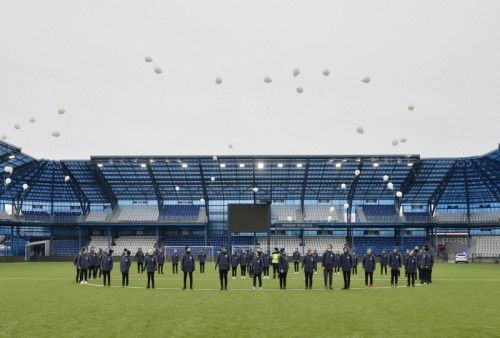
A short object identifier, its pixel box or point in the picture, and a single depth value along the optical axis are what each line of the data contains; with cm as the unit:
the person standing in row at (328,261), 2550
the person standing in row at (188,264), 2577
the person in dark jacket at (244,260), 3491
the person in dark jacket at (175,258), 4078
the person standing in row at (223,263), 2527
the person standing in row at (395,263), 2725
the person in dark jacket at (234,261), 3547
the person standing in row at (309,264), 2592
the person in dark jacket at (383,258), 3896
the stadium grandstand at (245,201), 7188
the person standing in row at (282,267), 2553
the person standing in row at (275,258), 3087
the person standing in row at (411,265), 2772
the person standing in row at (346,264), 2523
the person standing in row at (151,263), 2620
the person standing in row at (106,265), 2764
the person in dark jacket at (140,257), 3864
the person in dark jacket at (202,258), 4269
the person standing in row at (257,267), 2556
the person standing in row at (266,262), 3212
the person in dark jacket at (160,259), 4066
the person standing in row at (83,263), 2919
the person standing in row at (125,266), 2705
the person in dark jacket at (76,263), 2967
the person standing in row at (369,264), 2659
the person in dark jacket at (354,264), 3744
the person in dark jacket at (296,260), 4262
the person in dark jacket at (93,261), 3145
